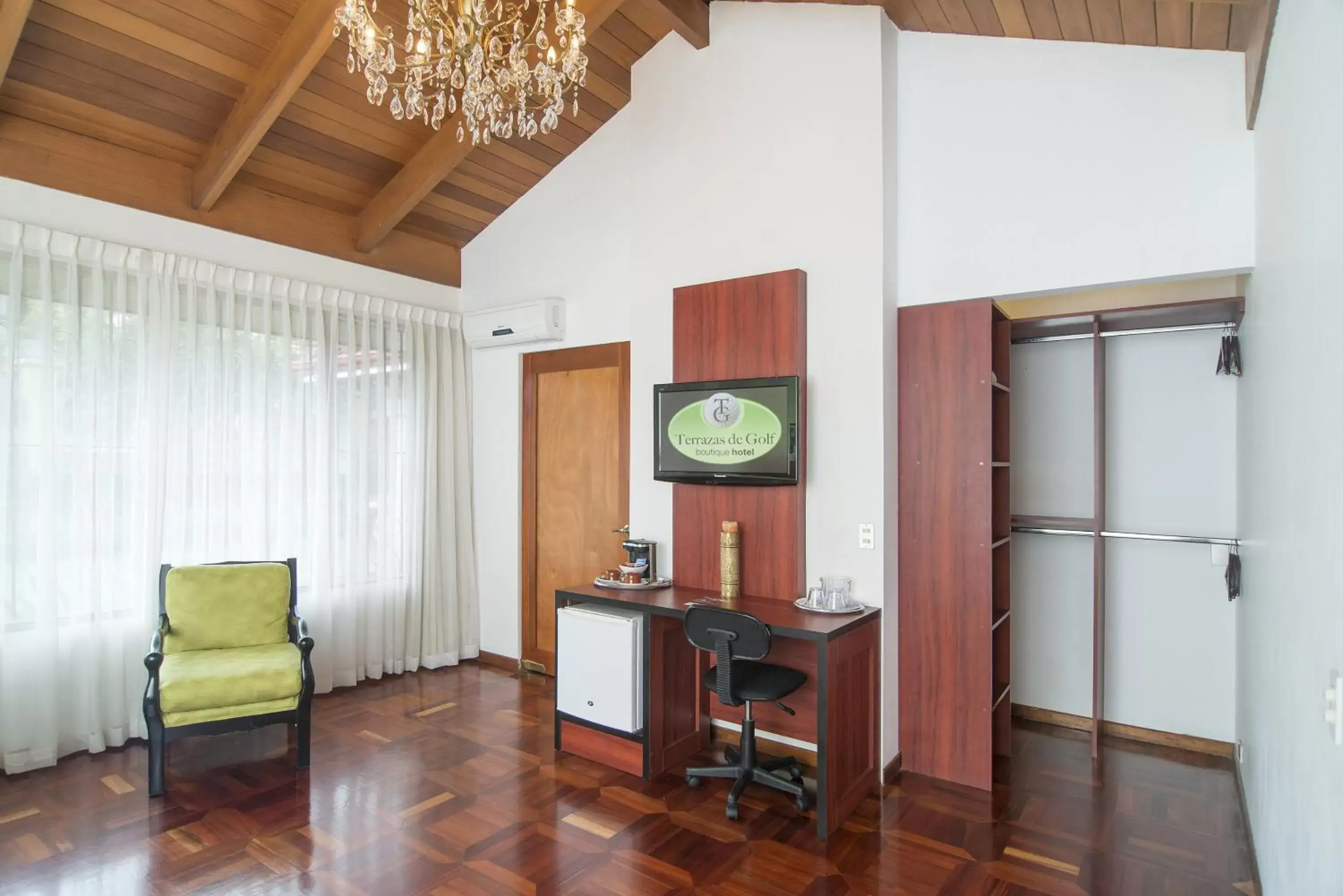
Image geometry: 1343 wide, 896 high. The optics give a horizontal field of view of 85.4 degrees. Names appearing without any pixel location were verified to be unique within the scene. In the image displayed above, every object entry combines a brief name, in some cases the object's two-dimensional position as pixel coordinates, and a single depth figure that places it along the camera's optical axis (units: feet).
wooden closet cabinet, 10.96
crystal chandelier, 8.16
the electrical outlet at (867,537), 11.28
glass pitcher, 10.91
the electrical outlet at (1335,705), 4.15
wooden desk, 9.68
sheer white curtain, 11.49
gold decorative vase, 11.96
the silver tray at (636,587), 12.65
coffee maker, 13.11
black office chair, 9.89
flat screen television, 11.62
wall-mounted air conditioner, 16.01
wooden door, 15.55
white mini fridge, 11.32
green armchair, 10.75
